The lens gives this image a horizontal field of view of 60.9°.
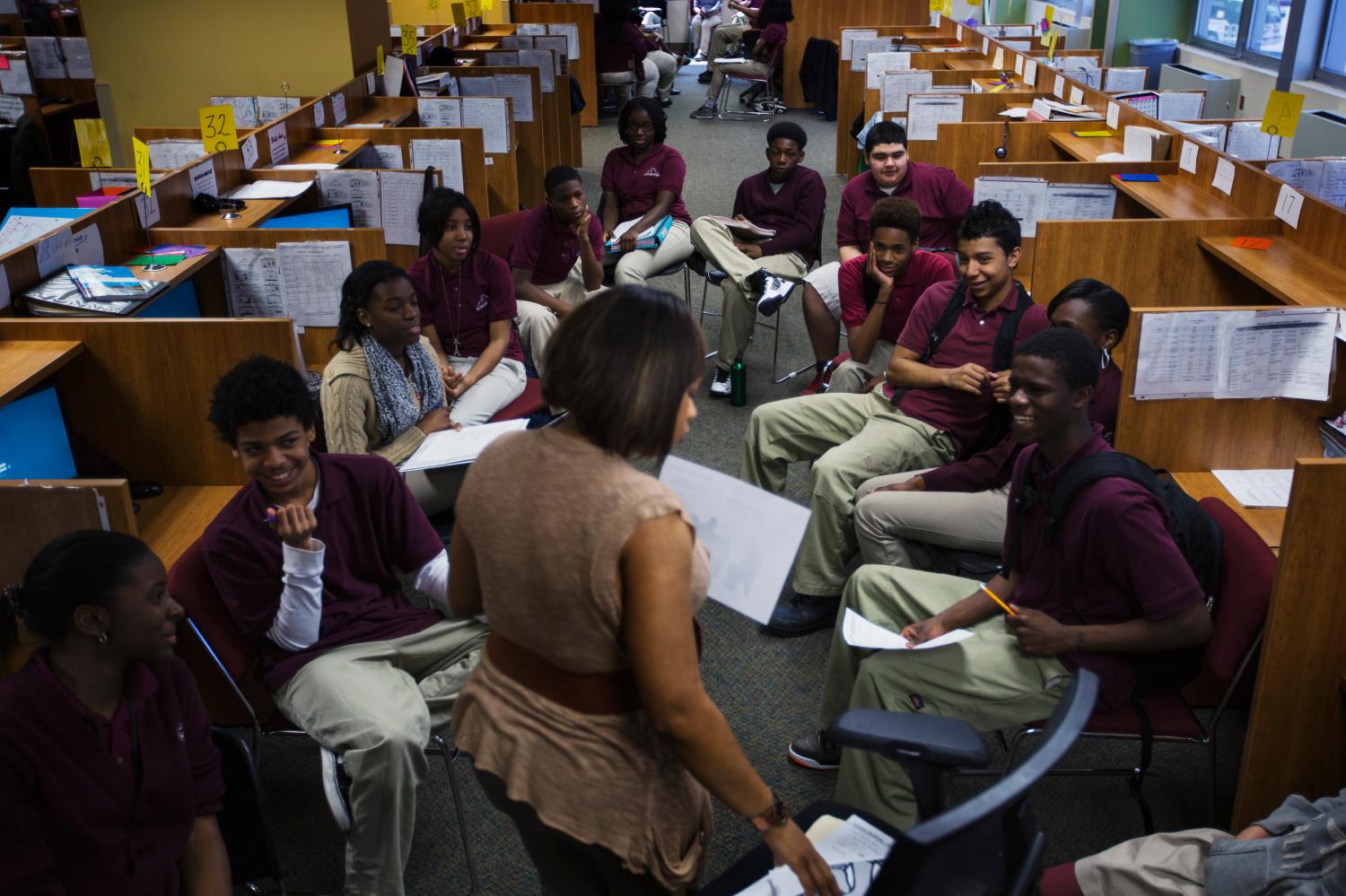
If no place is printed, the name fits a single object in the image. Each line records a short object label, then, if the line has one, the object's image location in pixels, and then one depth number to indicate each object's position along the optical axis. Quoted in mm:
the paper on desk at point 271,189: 4305
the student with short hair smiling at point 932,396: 3029
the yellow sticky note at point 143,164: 3533
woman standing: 1232
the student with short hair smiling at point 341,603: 2062
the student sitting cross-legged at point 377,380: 2863
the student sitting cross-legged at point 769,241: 4559
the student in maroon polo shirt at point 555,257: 4219
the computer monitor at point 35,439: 2521
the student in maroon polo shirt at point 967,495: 2742
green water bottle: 4586
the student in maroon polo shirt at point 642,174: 5156
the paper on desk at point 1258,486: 2584
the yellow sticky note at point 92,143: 4133
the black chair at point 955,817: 1077
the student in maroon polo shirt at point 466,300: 3580
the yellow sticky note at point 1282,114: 3908
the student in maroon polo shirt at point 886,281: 3549
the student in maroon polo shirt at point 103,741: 1646
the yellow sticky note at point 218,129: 4293
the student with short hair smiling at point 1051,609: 1992
